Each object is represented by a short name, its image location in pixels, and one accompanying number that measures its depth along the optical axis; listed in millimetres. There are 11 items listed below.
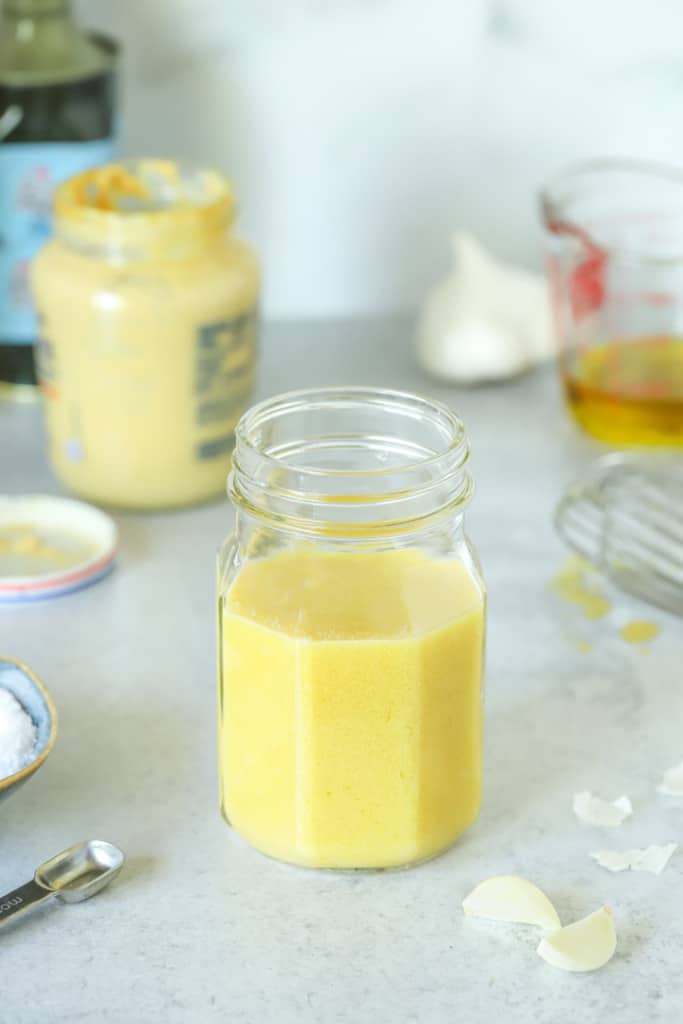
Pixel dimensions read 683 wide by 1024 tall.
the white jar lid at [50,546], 896
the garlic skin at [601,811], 764
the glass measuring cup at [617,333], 1022
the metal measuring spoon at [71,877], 711
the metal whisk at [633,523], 894
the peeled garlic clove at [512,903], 713
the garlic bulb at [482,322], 1086
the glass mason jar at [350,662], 710
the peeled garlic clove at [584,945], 696
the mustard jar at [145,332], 927
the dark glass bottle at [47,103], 1008
